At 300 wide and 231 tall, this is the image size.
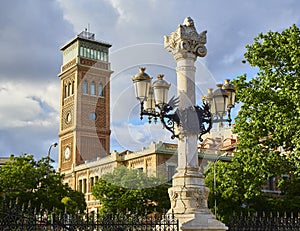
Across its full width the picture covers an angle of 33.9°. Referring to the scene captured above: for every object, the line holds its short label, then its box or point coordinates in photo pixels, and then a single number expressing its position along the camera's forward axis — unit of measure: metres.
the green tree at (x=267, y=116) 19.25
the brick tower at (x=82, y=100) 69.50
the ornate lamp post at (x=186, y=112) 11.56
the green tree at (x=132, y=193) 36.31
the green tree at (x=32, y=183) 35.28
